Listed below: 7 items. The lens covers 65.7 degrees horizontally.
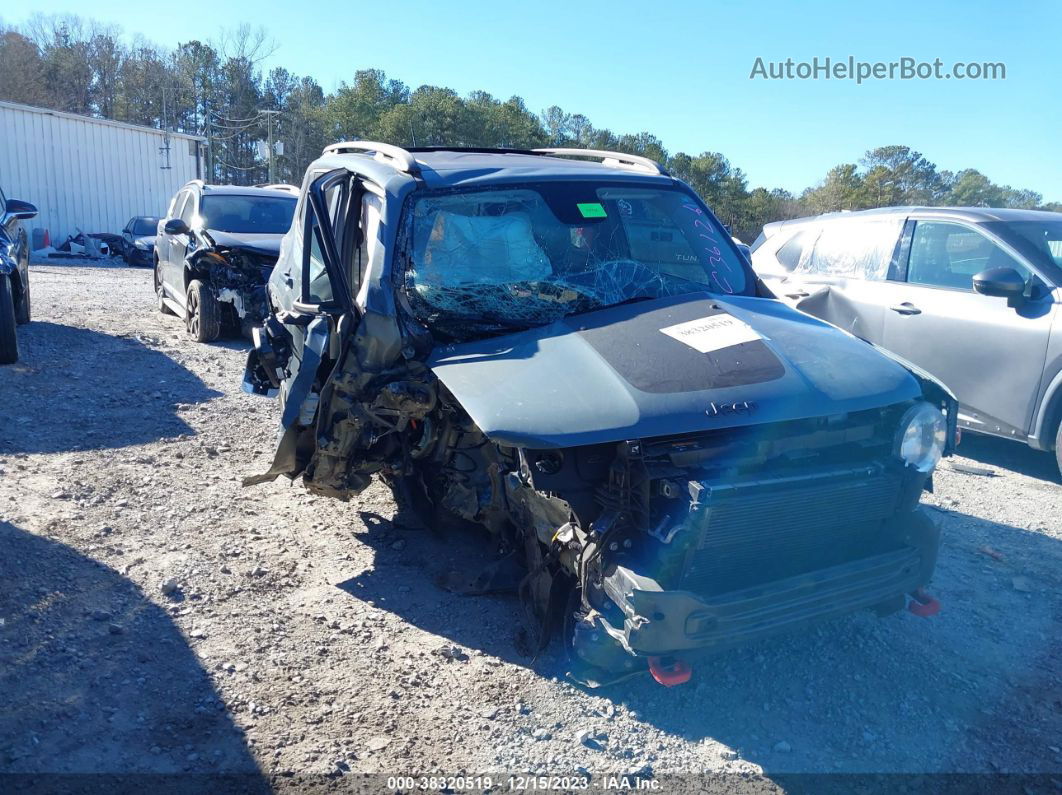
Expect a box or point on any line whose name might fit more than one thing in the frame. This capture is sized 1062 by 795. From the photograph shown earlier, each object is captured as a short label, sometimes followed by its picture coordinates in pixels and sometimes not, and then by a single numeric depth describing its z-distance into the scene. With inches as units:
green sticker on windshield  164.4
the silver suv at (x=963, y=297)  222.1
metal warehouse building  993.5
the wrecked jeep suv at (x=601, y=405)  112.6
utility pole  1212.3
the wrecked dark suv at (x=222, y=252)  374.6
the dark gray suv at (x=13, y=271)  304.8
